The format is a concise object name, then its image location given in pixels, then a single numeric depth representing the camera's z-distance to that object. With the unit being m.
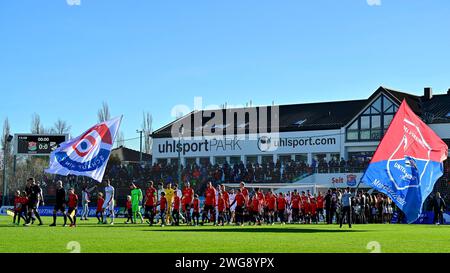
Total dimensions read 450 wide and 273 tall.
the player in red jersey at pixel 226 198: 36.66
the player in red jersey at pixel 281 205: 41.00
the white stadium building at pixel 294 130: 65.75
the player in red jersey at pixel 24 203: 32.78
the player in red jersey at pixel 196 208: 35.59
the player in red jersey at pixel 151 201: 34.03
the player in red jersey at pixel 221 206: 36.28
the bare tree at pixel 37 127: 94.19
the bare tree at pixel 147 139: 98.25
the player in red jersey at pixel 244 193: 36.51
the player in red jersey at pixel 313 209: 43.12
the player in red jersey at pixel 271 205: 40.31
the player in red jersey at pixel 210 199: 35.53
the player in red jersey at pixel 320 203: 43.22
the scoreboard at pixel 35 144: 61.78
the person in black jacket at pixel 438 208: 42.62
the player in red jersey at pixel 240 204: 36.34
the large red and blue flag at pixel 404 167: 27.17
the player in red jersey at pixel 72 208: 31.31
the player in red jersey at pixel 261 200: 38.63
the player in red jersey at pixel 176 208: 34.53
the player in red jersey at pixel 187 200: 35.64
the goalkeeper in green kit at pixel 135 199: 37.38
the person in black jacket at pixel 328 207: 41.09
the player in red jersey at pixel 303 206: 43.09
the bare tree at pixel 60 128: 94.88
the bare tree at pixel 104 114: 88.74
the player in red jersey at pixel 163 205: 34.28
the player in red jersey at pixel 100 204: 37.75
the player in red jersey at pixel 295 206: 42.84
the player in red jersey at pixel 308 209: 42.99
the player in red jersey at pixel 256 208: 38.16
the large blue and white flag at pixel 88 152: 33.06
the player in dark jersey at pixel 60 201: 31.14
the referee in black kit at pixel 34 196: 31.41
